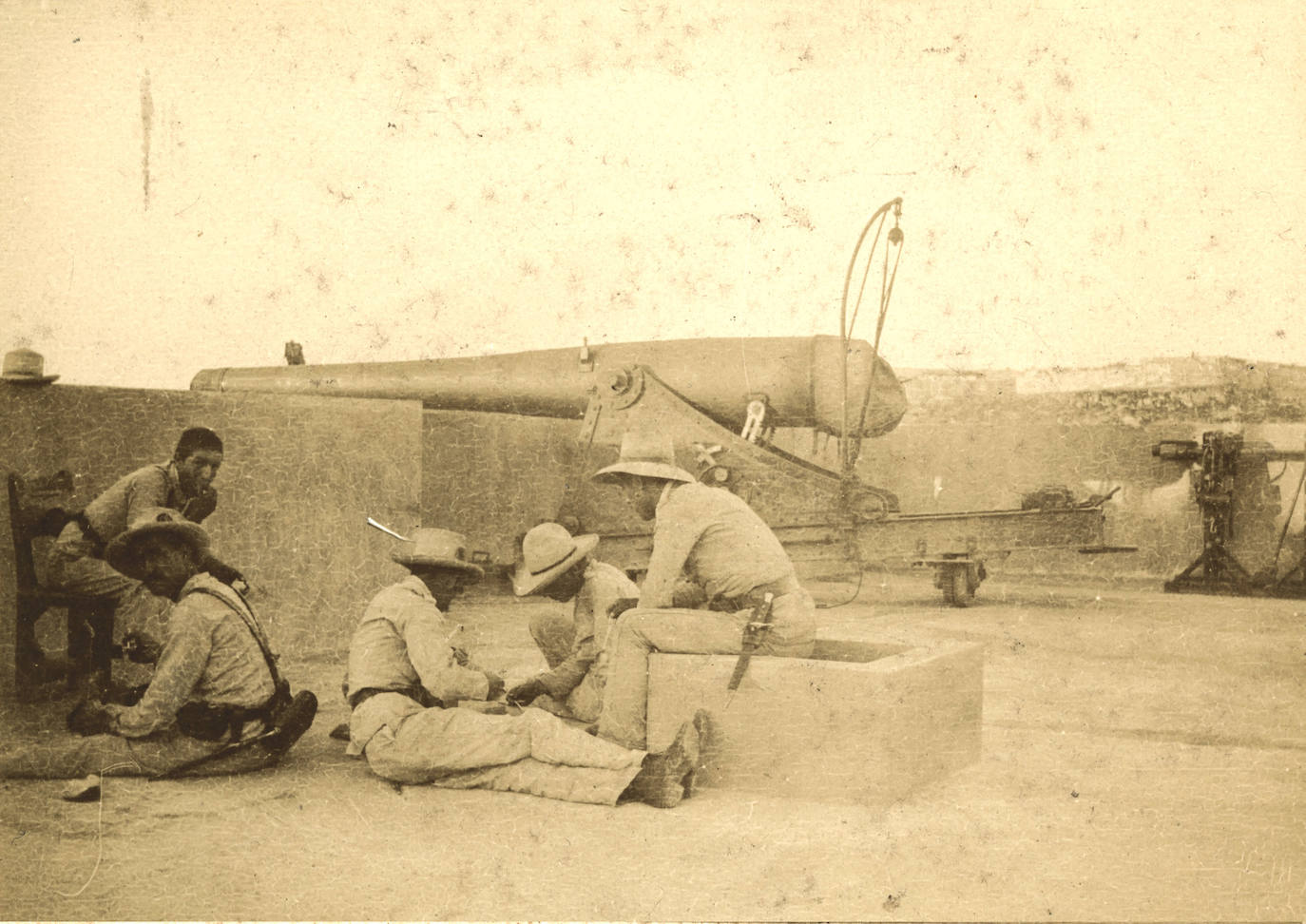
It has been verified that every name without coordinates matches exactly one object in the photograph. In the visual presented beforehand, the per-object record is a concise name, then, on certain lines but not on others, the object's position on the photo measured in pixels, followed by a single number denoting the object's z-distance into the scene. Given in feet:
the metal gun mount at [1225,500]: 21.21
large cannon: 21.20
